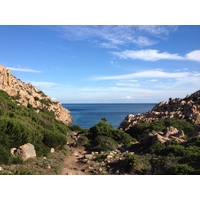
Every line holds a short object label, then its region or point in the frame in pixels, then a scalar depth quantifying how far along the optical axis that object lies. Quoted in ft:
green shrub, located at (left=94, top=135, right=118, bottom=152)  59.08
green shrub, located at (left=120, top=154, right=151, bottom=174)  38.48
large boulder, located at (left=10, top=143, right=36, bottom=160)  38.78
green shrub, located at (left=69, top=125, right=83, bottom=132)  110.91
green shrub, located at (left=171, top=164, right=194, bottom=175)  32.18
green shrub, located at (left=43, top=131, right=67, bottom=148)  51.01
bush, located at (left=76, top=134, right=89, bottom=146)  67.72
